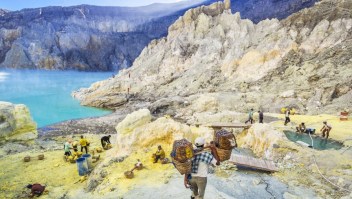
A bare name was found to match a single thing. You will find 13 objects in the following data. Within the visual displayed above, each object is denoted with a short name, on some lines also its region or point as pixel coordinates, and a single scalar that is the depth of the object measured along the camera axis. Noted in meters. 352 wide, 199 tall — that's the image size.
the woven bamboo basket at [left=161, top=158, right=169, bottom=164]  12.38
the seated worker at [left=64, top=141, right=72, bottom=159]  17.67
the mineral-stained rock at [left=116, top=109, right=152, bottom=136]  14.85
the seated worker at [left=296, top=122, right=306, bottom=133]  19.27
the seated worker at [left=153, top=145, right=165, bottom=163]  12.65
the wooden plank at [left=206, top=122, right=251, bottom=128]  19.29
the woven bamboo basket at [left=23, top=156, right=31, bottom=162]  17.88
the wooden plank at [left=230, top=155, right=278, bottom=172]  11.93
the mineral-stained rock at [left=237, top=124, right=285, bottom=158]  15.54
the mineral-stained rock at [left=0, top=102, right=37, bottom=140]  22.27
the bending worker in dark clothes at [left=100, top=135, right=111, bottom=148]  20.31
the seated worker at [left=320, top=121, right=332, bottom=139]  17.88
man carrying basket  6.69
